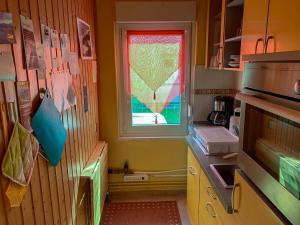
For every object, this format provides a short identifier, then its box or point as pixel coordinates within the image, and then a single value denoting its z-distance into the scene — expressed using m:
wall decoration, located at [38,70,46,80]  1.15
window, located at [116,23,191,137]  2.63
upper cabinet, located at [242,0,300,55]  1.03
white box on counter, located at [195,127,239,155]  1.92
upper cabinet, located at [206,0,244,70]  1.94
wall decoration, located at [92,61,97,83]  2.44
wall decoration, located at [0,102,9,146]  0.84
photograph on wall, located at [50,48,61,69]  1.32
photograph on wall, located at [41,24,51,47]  1.20
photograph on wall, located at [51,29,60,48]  1.31
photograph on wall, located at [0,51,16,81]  0.84
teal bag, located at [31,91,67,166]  1.08
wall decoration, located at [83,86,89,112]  2.02
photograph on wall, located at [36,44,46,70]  1.14
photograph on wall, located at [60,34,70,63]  1.48
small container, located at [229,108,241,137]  2.16
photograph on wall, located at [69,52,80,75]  1.65
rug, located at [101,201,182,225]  2.46
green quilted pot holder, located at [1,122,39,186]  0.86
